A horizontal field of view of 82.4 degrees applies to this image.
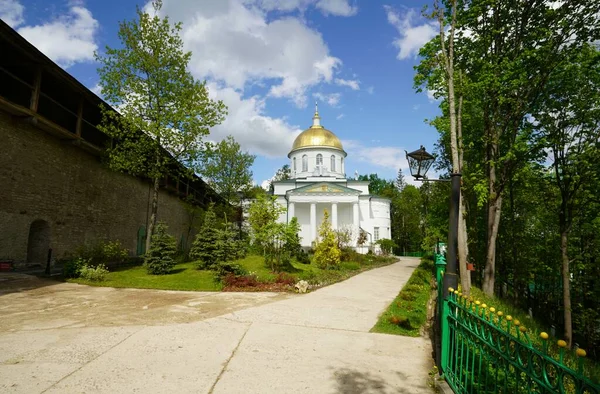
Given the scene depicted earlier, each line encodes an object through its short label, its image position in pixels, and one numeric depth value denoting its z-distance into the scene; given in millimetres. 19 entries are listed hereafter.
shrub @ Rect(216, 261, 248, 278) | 12703
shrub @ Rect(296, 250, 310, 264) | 20906
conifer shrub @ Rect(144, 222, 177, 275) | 14000
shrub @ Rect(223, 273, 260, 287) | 11406
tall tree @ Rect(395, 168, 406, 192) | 73000
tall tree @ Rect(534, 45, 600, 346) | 12430
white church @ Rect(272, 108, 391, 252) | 39375
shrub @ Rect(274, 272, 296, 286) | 11992
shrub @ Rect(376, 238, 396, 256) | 39938
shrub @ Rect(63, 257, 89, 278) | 12320
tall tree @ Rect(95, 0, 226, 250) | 16703
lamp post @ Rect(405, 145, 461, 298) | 4453
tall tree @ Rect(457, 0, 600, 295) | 11734
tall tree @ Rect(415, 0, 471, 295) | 9242
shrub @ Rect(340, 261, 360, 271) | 19731
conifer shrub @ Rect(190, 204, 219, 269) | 15875
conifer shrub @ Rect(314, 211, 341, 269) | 17969
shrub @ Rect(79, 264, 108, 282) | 11914
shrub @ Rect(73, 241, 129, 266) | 13937
